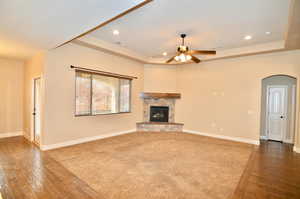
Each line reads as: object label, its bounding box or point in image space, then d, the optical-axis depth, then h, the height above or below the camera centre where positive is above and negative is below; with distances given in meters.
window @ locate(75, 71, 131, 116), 4.82 +0.07
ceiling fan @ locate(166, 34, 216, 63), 3.86 +1.15
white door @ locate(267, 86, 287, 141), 5.59 -0.51
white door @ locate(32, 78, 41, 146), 4.80 -0.46
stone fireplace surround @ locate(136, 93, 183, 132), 6.68 -0.66
